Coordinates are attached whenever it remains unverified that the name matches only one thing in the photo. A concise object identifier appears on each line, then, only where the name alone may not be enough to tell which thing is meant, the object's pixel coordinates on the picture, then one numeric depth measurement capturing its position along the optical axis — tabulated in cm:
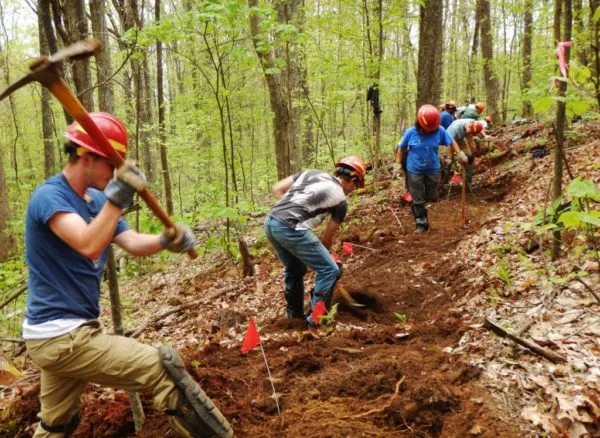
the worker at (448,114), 1124
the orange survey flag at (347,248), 714
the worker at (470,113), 1139
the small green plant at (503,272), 476
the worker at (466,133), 989
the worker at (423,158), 782
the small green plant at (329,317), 482
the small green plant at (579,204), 307
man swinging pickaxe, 215
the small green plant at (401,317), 488
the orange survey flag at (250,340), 416
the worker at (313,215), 468
